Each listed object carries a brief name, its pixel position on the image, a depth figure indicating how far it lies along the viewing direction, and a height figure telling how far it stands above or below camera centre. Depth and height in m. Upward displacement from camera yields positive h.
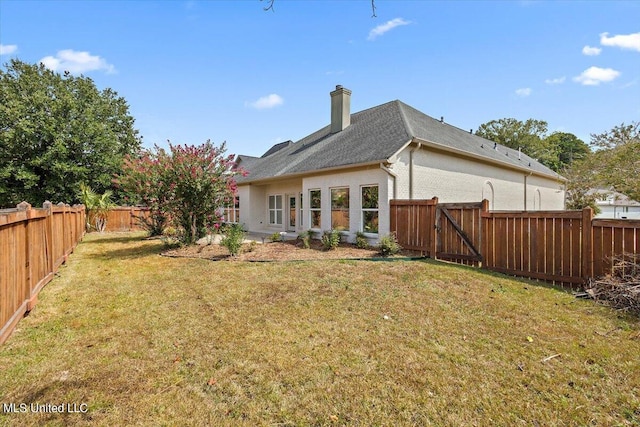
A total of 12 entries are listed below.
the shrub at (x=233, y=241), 8.78 -0.95
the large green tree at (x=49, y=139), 21.53 +5.36
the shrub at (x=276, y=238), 12.71 -1.28
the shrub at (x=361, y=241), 10.41 -1.19
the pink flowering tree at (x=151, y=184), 10.09 +0.97
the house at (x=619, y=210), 30.92 -0.70
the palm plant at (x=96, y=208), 17.66 +0.10
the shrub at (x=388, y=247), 8.89 -1.20
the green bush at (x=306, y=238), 10.55 -1.14
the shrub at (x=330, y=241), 10.14 -1.14
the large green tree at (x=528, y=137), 41.22 +9.48
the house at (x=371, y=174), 10.68 +1.39
